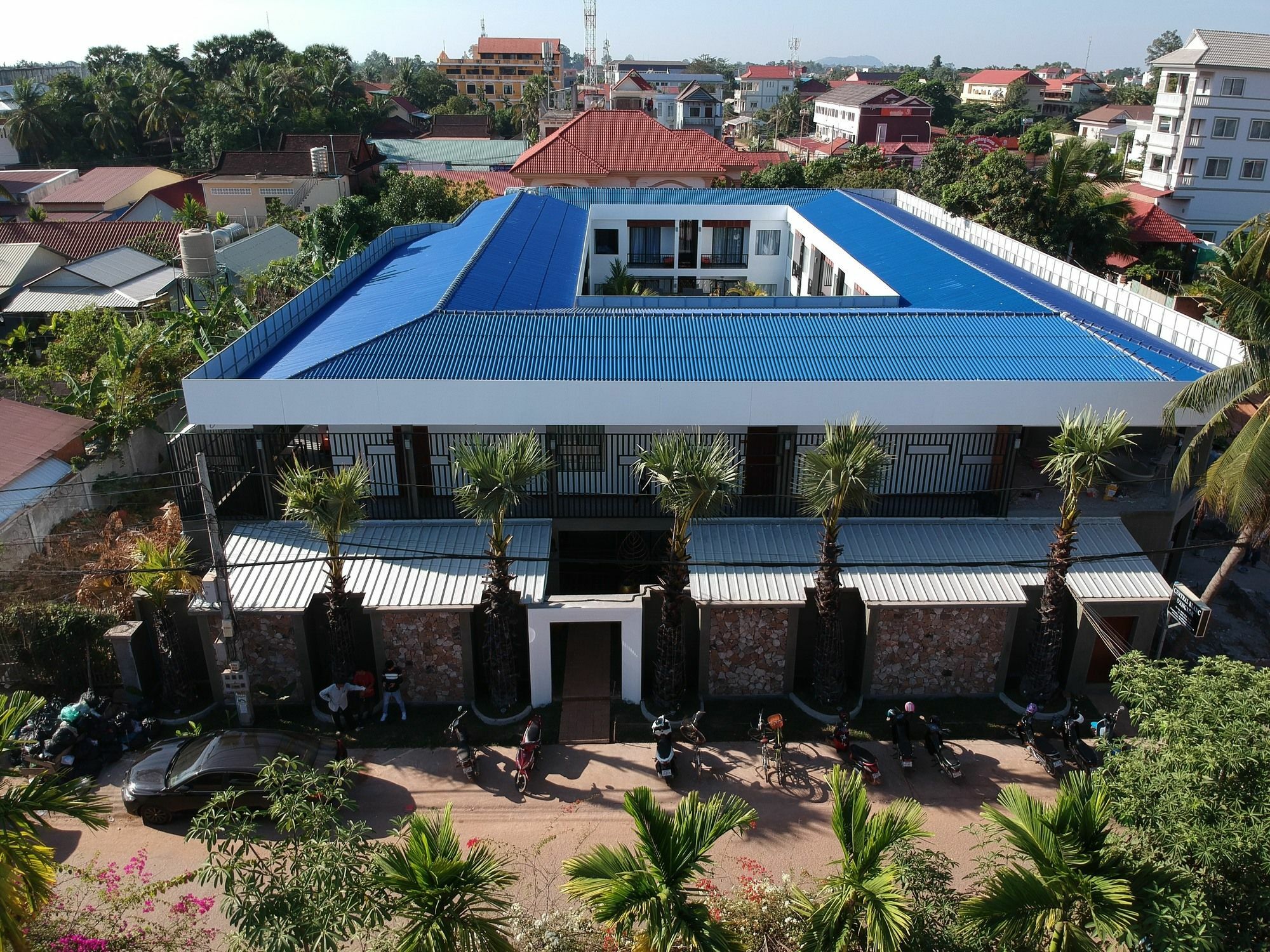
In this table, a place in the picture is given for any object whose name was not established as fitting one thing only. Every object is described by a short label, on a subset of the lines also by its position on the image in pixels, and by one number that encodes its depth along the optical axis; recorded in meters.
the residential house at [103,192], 62.12
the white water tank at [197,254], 34.62
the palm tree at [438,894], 9.70
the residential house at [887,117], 111.44
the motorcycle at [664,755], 16.97
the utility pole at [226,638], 16.27
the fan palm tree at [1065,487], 16.84
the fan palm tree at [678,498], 16.78
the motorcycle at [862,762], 16.88
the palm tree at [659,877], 9.54
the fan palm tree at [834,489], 17.02
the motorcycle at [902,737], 17.19
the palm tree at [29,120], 81.88
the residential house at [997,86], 153.62
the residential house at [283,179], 63.44
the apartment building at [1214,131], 58.34
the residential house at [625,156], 55.88
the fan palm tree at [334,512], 16.95
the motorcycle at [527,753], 16.86
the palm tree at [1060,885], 9.70
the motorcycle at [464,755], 17.00
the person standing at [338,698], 18.06
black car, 15.83
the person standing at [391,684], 18.33
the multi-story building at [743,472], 18.77
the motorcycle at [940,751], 17.03
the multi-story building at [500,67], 148.00
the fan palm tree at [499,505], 16.86
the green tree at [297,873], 9.60
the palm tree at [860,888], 9.56
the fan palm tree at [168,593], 18.20
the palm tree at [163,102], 85.00
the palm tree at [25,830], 9.52
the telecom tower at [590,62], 159.12
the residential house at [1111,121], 92.38
